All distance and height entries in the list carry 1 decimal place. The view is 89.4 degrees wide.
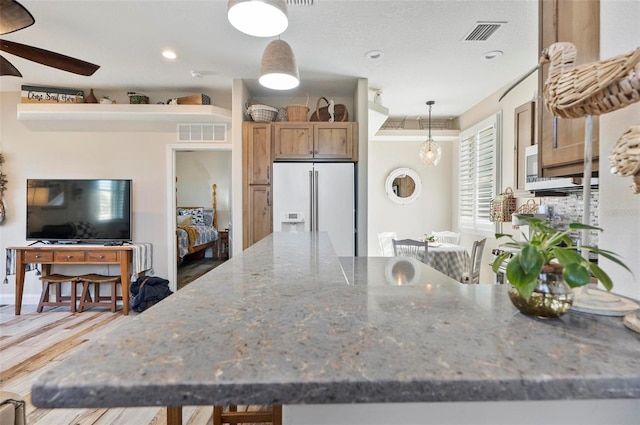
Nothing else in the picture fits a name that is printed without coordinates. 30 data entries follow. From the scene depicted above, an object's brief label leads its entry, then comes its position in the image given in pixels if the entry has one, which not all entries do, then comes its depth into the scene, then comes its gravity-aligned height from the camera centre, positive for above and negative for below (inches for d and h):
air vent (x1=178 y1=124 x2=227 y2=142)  168.4 +38.2
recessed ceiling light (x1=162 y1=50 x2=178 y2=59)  123.8 +59.2
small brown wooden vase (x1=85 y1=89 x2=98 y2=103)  157.6 +52.7
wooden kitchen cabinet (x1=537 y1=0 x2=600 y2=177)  36.6 +17.6
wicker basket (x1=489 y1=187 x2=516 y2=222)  146.3 +0.2
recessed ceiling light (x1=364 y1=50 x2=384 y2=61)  122.3 +58.9
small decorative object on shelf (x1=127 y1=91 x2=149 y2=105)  157.1 +52.4
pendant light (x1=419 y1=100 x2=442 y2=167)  183.2 +31.0
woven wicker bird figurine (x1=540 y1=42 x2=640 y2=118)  21.3 +9.2
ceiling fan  65.6 +38.8
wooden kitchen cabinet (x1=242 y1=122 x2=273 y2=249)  152.2 +16.7
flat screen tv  159.3 -3.6
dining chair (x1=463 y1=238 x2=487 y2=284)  146.5 -25.0
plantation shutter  166.4 +18.3
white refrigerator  148.7 +3.5
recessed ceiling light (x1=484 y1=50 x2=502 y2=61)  122.9 +59.1
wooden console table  150.3 -24.0
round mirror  223.3 +15.3
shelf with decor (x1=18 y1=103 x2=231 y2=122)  152.3 +45.1
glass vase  23.5 -6.5
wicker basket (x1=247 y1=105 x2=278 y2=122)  151.0 +44.3
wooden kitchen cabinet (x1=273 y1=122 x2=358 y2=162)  152.7 +31.0
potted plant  22.2 -4.6
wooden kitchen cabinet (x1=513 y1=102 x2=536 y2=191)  135.0 +29.8
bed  237.3 -18.6
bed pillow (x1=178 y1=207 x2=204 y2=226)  301.6 -7.4
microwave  86.8 +8.2
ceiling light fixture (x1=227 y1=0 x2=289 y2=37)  60.7 +37.1
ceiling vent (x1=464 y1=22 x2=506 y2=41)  103.9 +58.9
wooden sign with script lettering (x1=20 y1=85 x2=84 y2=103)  154.6 +53.3
